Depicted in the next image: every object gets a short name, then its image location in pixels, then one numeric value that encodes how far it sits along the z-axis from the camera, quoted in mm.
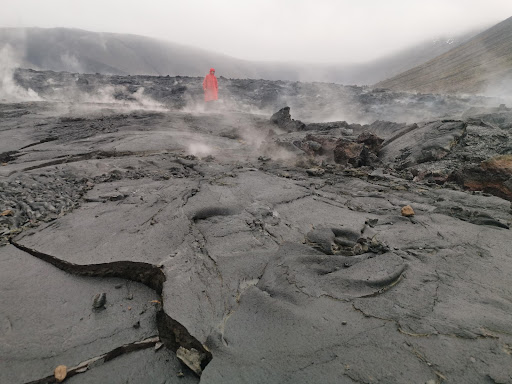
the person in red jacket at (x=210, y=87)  13388
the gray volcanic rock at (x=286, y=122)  10938
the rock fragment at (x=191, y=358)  1771
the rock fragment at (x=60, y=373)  1804
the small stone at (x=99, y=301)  2336
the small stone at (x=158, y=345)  2027
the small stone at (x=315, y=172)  5555
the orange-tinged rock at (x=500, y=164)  4256
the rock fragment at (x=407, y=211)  3523
